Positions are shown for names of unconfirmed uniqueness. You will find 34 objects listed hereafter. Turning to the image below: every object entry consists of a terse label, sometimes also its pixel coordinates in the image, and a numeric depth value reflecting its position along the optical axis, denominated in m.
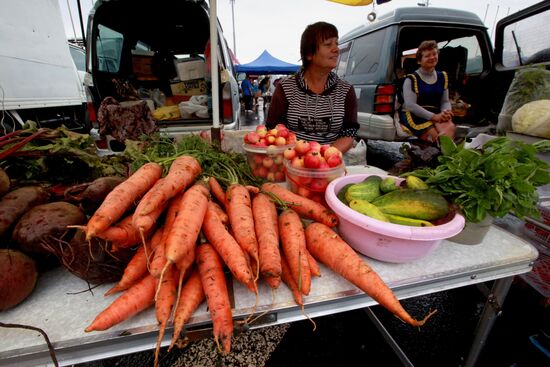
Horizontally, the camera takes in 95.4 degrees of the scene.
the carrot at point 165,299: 0.83
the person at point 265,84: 21.06
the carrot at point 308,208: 1.26
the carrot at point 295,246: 0.95
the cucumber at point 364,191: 1.16
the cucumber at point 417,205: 1.06
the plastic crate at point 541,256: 1.60
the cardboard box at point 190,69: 4.90
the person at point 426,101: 3.69
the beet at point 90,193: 1.09
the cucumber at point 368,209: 1.05
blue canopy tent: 16.56
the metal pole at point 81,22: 3.25
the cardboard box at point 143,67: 5.10
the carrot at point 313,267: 1.05
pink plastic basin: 0.95
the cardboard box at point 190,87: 4.99
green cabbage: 1.65
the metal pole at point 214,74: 1.89
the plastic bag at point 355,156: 2.88
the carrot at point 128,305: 0.81
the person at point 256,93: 16.89
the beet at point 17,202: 0.95
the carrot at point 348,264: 0.95
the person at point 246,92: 14.84
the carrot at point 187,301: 0.84
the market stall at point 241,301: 0.81
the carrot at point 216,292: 0.83
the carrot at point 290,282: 0.93
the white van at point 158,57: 3.81
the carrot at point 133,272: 0.93
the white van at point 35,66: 3.90
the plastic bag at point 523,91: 2.05
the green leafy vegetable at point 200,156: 1.41
